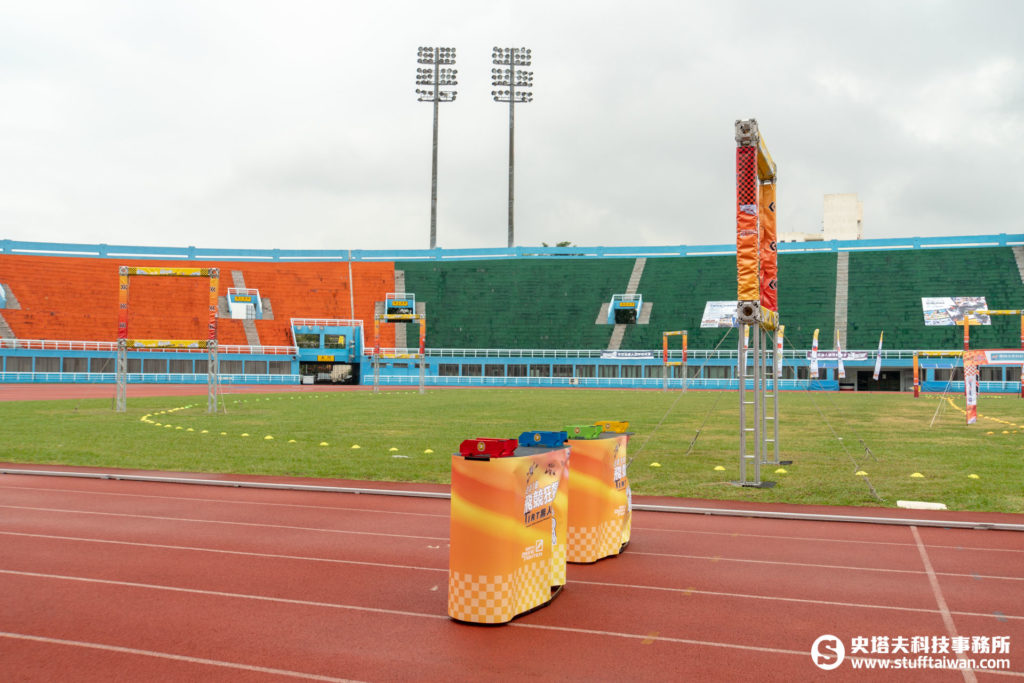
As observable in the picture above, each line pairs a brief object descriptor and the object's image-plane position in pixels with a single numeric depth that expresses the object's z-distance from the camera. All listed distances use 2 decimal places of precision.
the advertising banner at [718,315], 67.03
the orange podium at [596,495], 7.56
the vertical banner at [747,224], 12.03
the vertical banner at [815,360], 52.51
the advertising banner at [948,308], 62.75
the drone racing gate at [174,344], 28.59
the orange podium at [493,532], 5.86
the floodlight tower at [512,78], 77.50
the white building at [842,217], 100.75
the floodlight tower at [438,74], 76.44
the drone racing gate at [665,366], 54.52
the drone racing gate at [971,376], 24.53
